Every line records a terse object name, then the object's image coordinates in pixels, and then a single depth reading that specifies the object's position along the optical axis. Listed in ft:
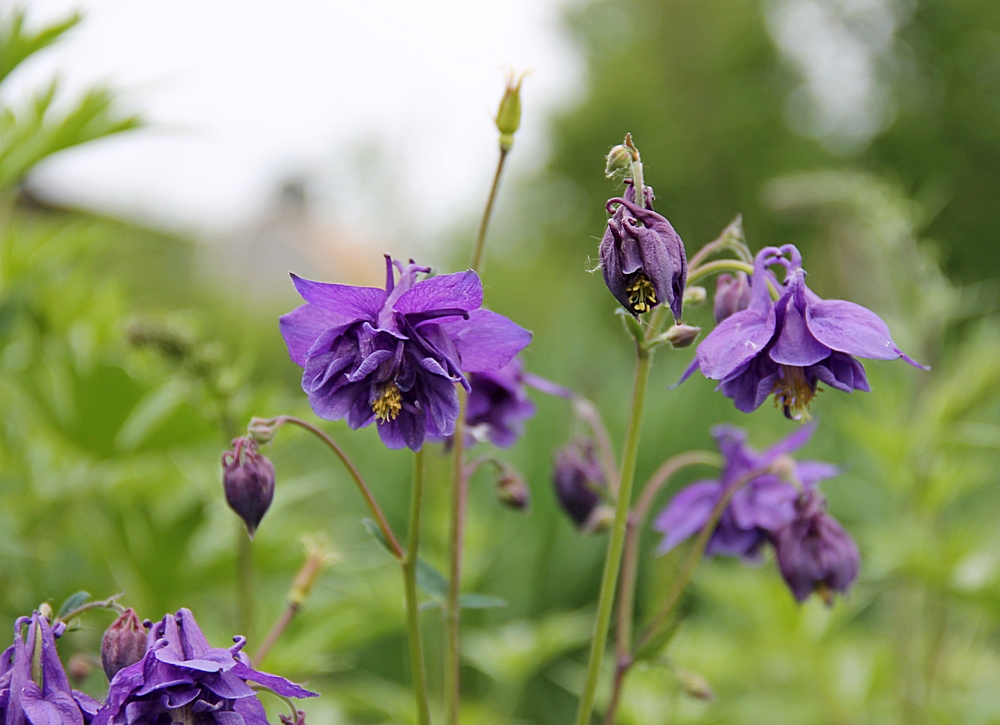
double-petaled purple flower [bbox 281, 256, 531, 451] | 2.39
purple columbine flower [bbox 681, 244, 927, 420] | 2.38
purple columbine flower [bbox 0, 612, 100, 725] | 2.31
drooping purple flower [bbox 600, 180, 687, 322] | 2.37
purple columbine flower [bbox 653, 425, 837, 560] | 2.62
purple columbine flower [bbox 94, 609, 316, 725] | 2.29
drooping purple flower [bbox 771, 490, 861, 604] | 2.57
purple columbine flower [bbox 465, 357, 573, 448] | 2.61
